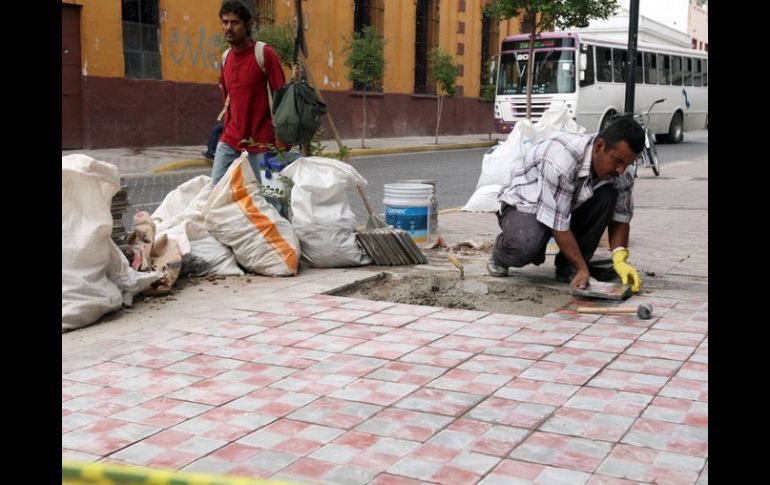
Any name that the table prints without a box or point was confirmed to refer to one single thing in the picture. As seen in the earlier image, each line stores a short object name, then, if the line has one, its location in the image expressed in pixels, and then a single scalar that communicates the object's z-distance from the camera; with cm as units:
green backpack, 608
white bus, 2173
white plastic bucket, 693
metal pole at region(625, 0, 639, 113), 1120
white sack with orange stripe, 578
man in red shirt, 628
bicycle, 1426
